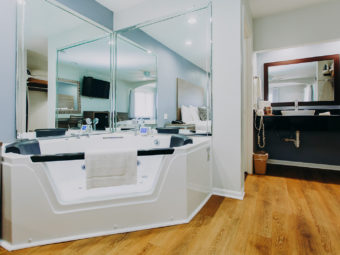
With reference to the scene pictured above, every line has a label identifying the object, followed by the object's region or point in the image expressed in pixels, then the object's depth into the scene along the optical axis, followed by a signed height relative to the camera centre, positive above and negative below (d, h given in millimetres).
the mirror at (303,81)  2855 +793
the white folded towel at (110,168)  1299 -281
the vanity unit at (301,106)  2811 +374
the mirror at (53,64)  1723 +728
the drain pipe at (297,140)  2795 -168
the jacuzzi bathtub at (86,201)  1180 -519
